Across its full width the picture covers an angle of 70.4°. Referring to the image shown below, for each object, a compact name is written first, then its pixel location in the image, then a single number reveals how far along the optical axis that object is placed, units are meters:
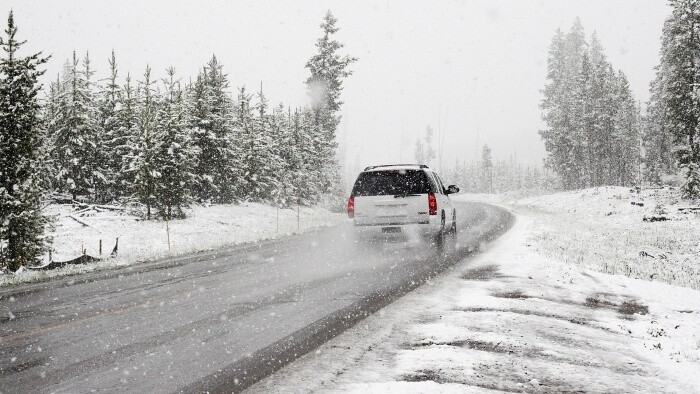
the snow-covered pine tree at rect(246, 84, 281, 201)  35.22
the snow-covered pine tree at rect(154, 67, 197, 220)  24.94
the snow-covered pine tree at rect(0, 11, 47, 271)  15.16
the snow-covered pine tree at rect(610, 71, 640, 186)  54.59
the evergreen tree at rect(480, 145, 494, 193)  100.84
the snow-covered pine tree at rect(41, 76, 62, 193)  29.51
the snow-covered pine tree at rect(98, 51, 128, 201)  31.56
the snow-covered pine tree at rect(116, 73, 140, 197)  29.38
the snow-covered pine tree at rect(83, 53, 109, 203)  31.30
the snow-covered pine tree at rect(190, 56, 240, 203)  30.41
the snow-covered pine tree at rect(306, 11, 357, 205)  42.72
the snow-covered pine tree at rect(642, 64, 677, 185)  46.81
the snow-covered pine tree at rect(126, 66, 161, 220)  24.48
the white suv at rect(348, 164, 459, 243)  12.77
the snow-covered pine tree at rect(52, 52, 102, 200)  30.50
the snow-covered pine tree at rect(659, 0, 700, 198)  28.28
